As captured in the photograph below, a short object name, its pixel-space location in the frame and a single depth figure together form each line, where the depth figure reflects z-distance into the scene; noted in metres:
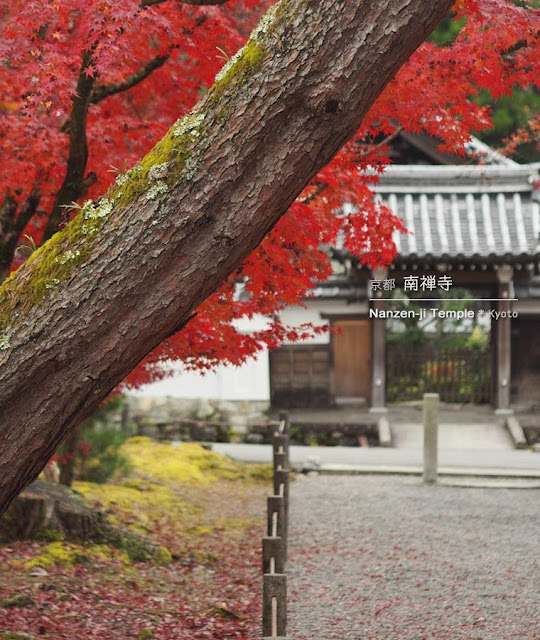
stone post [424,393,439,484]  23.97
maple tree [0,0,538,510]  10.81
